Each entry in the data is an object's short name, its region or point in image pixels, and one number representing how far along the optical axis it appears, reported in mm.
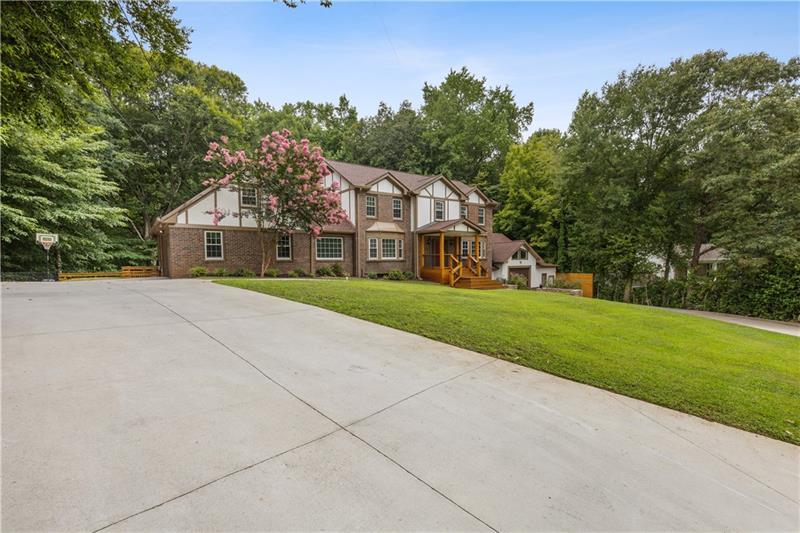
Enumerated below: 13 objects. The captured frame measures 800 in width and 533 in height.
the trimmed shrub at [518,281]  21977
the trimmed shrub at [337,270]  17719
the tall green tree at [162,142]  22016
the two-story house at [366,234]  15133
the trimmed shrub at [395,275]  18773
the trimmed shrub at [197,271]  14367
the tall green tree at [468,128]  32812
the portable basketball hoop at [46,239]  13406
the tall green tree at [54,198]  14023
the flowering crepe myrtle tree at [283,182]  14617
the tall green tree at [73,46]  5641
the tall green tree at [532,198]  26984
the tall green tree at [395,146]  32156
